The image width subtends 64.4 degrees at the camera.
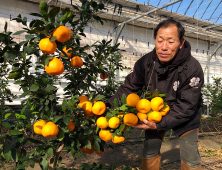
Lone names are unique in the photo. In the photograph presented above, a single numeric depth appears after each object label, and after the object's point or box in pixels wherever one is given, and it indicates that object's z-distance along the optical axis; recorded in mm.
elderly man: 1339
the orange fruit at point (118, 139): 1192
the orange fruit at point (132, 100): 1192
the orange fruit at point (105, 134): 1164
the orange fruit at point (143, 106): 1196
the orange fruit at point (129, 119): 1133
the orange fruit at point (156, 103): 1230
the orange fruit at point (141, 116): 1250
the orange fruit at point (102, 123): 1135
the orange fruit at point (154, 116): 1271
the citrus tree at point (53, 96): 948
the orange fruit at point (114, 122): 1121
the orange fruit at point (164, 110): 1367
